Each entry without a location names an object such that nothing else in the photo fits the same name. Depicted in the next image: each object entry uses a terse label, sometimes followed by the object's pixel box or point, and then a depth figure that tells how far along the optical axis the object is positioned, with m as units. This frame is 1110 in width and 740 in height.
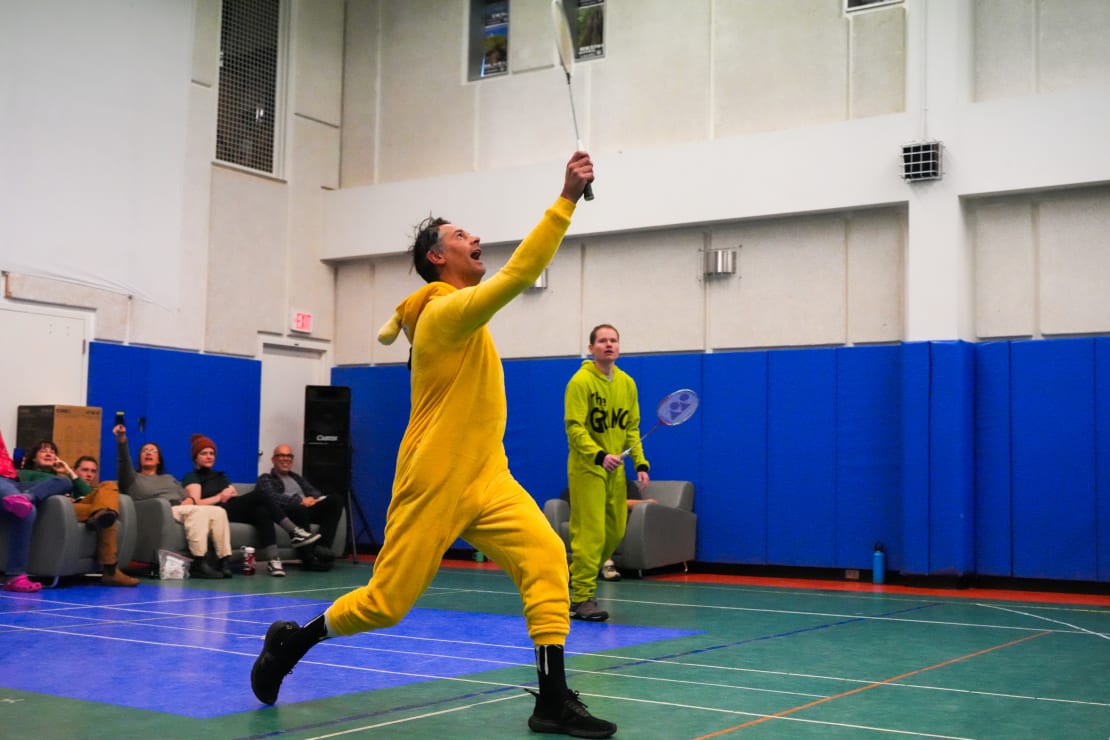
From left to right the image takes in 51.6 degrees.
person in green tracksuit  7.52
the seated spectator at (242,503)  11.85
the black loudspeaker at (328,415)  14.32
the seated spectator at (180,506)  11.05
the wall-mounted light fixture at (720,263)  12.88
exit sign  15.43
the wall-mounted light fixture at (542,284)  14.26
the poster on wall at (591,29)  13.99
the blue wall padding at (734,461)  12.47
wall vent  11.35
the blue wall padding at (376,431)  15.10
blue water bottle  11.56
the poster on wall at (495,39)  14.80
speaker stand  14.88
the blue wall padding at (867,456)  11.70
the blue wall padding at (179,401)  13.16
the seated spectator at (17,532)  9.48
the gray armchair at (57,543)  9.84
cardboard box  11.91
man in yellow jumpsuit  4.12
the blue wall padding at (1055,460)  10.73
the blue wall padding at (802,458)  12.09
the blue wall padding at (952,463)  11.09
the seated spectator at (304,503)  12.28
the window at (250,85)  14.69
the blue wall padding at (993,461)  11.14
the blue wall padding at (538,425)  13.80
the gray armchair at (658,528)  11.54
